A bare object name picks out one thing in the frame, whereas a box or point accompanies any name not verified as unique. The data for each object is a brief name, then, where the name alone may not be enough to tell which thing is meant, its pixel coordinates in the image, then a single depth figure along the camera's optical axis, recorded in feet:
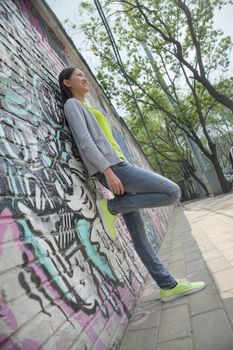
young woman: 8.60
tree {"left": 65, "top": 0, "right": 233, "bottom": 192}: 47.65
